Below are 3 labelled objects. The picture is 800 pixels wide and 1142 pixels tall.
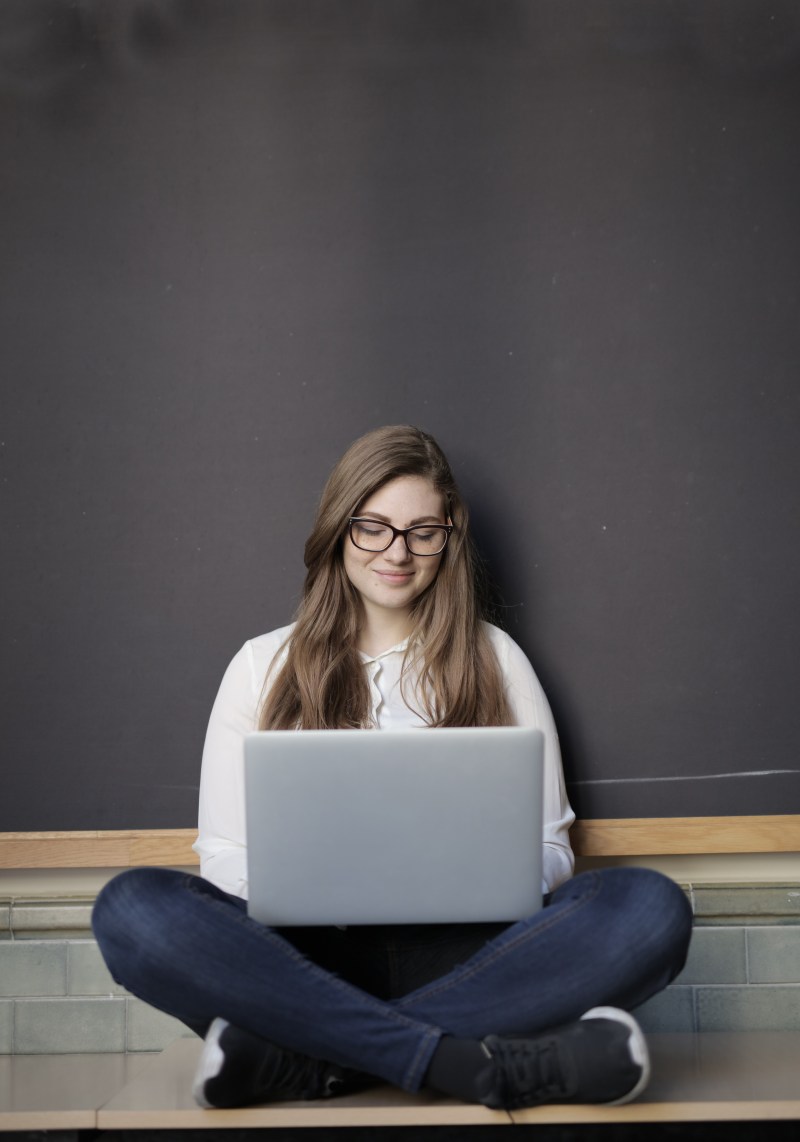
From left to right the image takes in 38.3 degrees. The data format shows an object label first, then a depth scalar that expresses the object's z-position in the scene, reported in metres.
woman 1.54
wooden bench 1.55
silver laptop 1.51
